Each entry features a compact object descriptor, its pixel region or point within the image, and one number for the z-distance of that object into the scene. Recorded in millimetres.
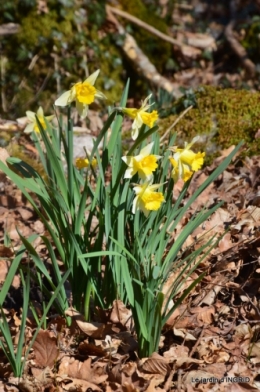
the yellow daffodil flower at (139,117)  4282
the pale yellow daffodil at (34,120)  4686
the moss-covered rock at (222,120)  7356
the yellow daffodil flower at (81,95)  4365
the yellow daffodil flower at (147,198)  4105
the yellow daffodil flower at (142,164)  4176
